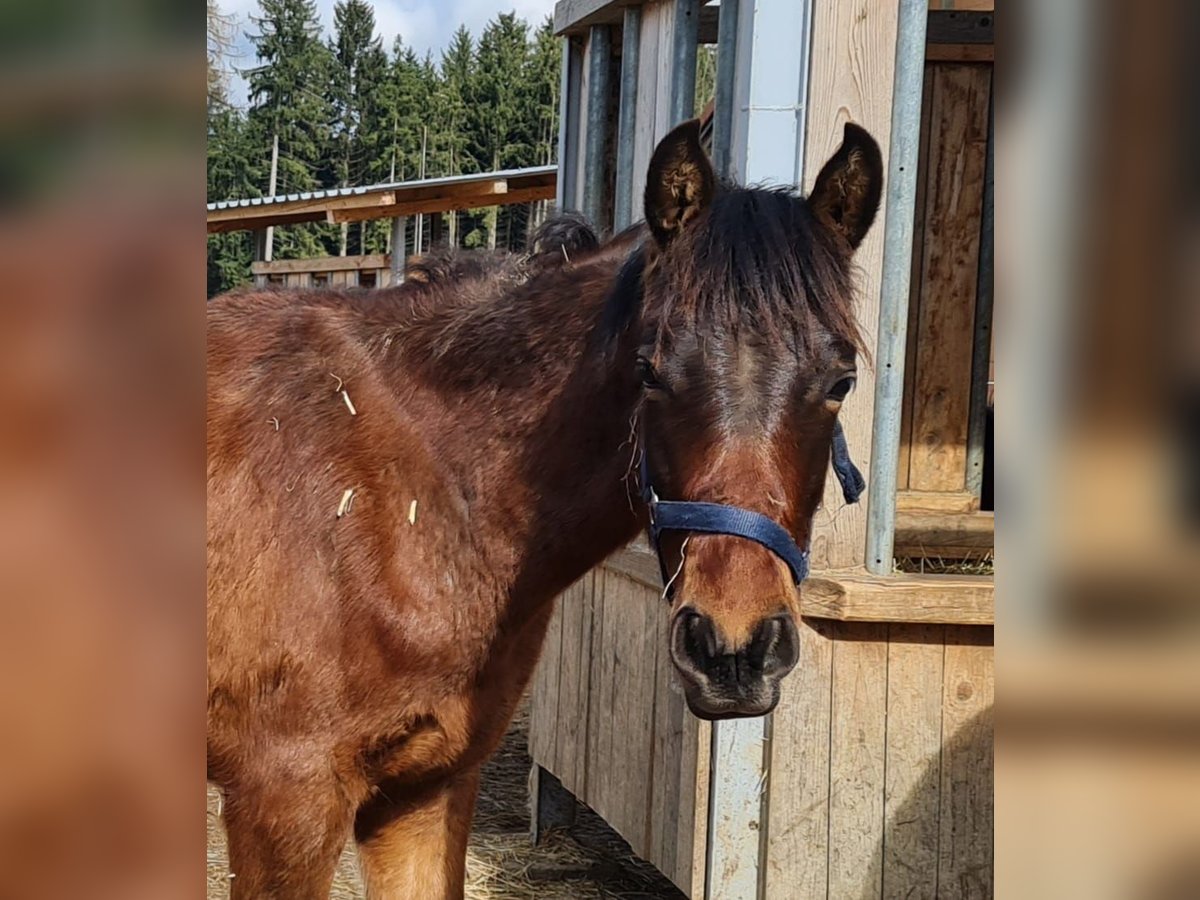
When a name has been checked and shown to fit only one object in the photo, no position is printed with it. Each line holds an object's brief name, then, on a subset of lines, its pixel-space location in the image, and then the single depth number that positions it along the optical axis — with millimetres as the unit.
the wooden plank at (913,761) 3141
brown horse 1954
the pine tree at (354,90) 35625
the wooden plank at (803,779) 3117
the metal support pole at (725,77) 3396
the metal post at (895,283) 3012
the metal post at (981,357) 4938
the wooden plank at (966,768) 3148
